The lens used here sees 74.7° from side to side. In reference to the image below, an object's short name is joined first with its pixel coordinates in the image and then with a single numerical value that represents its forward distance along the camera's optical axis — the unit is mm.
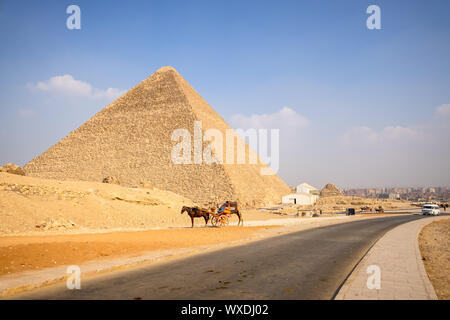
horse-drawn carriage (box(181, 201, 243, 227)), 20016
